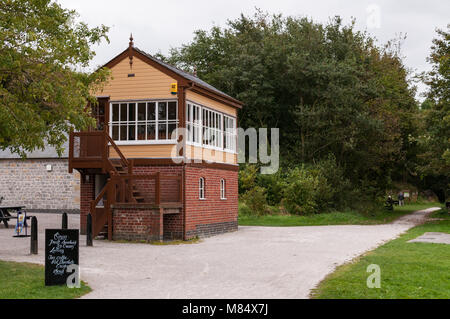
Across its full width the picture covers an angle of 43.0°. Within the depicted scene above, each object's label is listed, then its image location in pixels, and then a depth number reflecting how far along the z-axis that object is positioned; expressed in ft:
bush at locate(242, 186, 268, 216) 105.60
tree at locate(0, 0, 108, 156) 39.01
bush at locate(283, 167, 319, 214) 107.76
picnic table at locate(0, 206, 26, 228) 75.74
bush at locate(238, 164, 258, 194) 110.63
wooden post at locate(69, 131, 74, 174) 66.49
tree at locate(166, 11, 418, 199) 122.93
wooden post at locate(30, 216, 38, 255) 49.16
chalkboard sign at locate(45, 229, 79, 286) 33.14
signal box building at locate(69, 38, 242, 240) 62.90
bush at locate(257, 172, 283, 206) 112.16
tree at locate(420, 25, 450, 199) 94.04
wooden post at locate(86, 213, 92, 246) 56.54
